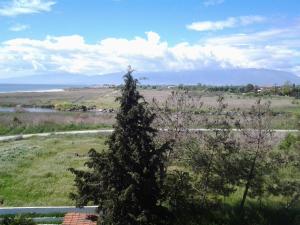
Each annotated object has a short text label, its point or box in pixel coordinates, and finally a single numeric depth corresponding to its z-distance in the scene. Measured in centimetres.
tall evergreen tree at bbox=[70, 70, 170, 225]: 995
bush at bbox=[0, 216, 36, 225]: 1220
